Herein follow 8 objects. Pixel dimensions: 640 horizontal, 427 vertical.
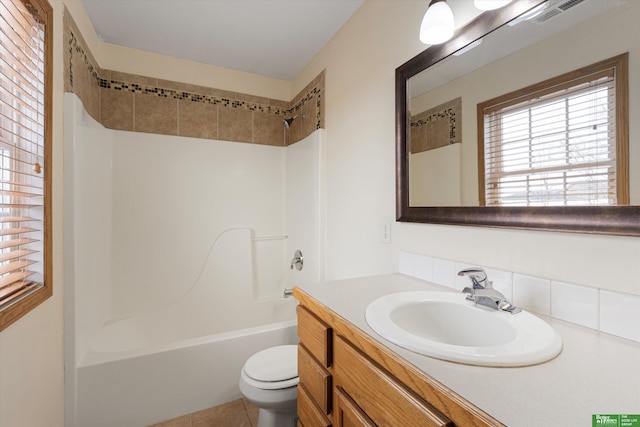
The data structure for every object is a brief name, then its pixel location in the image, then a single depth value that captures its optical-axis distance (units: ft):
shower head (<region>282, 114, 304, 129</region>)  8.70
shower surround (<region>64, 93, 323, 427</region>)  5.01
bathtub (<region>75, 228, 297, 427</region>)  4.98
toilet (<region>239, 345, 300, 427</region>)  4.35
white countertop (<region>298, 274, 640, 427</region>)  1.41
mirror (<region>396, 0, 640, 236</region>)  2.40
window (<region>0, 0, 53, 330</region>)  3.24
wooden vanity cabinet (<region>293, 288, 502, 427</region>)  1.67
